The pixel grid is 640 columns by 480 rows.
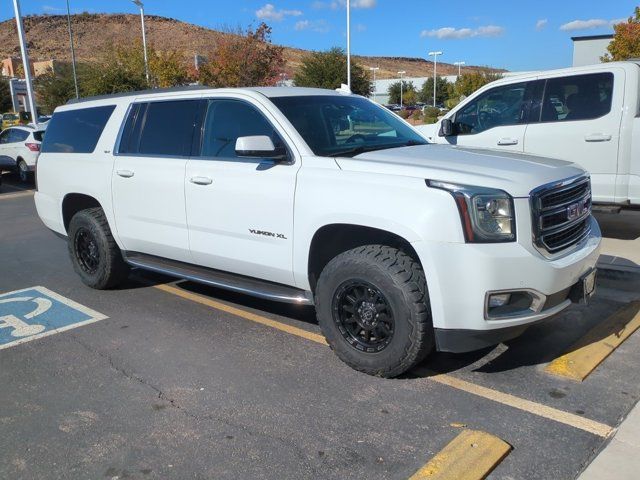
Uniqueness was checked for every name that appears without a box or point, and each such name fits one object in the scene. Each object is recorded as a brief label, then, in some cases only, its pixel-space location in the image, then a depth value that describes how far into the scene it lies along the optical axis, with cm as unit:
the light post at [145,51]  3084
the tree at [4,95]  5281
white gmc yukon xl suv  341
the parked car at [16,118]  3968
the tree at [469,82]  6178
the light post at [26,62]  2102
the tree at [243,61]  3086
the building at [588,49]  3369
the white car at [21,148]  1644
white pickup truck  691
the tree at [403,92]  9075
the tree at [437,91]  8800
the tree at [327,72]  4556
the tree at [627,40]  2700
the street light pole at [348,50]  3288
